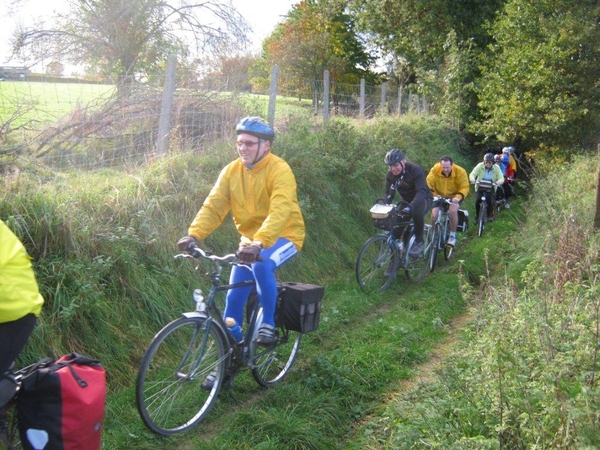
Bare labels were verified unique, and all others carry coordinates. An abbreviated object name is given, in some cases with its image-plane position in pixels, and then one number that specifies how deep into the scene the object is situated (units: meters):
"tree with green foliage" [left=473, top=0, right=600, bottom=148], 16.56
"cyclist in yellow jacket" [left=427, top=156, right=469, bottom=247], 10.45
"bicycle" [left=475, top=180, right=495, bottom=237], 12.98
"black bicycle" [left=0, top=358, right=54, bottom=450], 3.11
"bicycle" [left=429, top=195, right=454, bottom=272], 10.02
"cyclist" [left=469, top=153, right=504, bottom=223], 13.52
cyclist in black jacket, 8.70
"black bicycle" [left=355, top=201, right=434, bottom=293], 8.37
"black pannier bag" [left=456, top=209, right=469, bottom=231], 10.79
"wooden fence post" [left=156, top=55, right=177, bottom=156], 8.15
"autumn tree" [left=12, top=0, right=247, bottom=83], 14.90
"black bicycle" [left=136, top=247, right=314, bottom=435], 4.34
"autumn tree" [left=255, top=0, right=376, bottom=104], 30.16
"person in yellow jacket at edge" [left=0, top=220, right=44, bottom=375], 2.90
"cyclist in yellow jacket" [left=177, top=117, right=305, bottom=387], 4.75
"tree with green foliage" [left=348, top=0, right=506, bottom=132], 20.83
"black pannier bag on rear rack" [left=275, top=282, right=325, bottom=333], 4.99
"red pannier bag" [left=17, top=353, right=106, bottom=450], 3.13
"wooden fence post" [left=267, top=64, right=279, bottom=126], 10.28
